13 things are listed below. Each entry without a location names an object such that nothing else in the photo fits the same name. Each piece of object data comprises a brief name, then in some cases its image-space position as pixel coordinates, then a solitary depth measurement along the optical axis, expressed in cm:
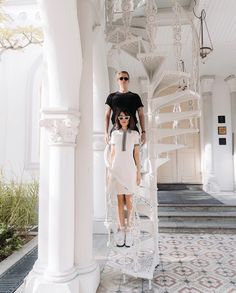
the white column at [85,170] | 241
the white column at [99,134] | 420
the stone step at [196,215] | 472
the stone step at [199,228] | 441
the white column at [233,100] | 768
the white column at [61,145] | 217
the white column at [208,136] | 758
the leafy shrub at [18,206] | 396
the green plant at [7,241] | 346
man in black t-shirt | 280
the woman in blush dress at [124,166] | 265
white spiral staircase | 275
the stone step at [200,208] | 506
